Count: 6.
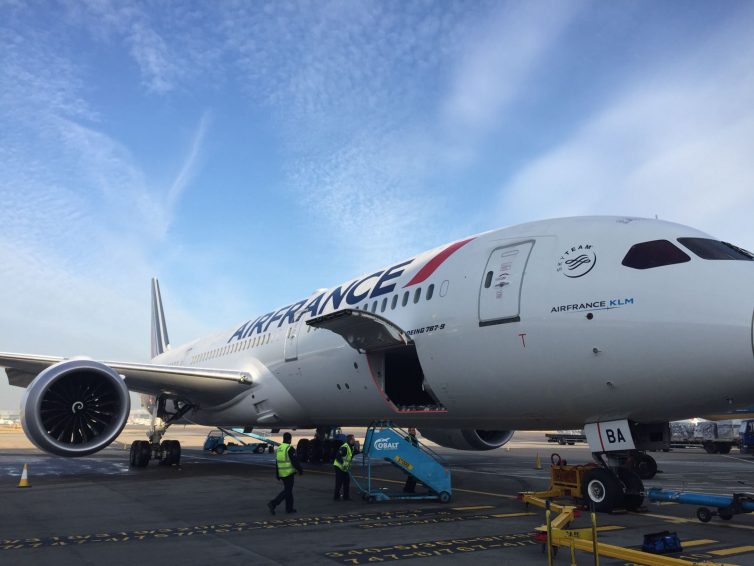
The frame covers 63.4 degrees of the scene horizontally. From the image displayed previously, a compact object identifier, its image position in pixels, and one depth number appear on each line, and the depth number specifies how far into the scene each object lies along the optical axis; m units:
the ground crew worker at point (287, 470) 9.20
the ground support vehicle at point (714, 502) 7.76
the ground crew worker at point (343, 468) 10.32
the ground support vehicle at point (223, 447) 28.34
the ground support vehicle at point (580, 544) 5.02
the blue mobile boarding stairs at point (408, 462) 10.37
